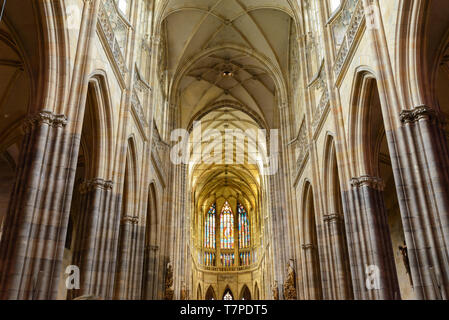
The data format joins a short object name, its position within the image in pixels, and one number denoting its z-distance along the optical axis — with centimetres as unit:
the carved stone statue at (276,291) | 2336
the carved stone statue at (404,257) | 1637
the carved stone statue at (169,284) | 1920
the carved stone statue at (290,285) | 1891
